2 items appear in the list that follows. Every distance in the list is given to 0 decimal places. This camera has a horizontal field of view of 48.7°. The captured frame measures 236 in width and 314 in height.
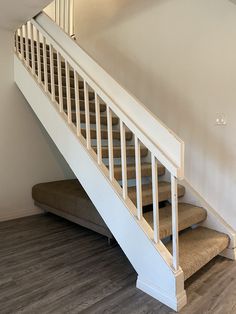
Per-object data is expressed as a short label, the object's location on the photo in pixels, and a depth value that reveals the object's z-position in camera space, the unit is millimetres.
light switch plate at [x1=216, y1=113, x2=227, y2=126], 2527
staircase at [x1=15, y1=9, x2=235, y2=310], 1737
